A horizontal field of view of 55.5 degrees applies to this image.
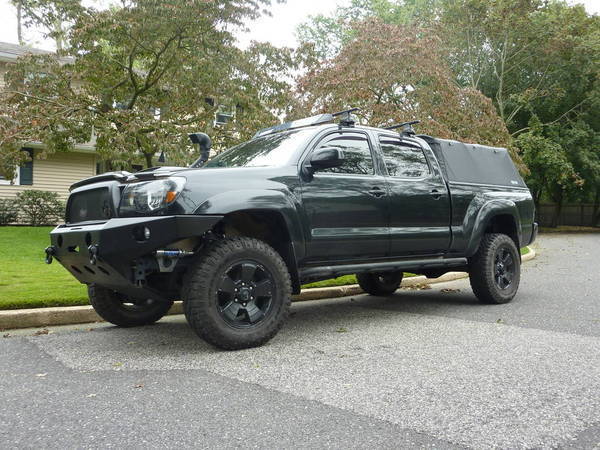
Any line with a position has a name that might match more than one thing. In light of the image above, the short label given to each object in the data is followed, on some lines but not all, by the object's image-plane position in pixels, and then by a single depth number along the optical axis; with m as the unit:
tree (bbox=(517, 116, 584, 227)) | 26.12
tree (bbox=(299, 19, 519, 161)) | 16.45
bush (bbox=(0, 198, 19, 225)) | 19.39
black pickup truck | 4.43
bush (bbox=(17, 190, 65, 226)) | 20.02
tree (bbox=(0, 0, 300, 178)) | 14.26
